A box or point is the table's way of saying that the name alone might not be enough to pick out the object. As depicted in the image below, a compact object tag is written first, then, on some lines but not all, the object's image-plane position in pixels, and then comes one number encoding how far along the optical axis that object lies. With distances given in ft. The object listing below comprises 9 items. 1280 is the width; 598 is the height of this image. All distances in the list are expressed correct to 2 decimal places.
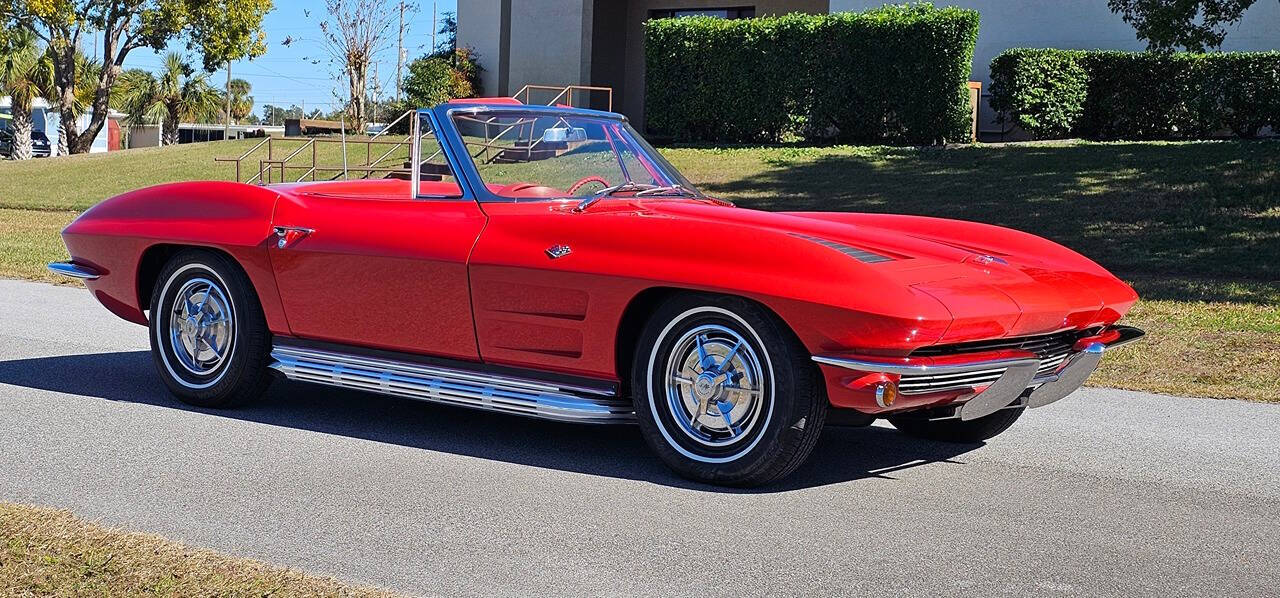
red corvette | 15.60
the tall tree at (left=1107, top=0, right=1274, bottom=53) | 54.39
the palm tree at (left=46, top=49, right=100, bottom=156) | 160.76
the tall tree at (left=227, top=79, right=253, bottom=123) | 247.09
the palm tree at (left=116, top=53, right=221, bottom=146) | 199.93
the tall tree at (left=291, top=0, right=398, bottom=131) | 132.77
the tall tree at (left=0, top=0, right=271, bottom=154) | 118.11
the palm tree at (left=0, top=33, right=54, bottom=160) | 157.17
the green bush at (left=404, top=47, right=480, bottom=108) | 94.68
